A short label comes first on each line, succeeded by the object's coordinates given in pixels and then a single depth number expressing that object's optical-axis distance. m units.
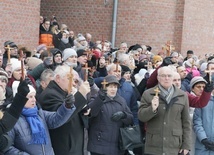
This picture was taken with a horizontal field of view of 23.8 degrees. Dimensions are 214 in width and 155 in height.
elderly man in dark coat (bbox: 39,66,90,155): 6.12
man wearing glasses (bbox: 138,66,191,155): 6.88
